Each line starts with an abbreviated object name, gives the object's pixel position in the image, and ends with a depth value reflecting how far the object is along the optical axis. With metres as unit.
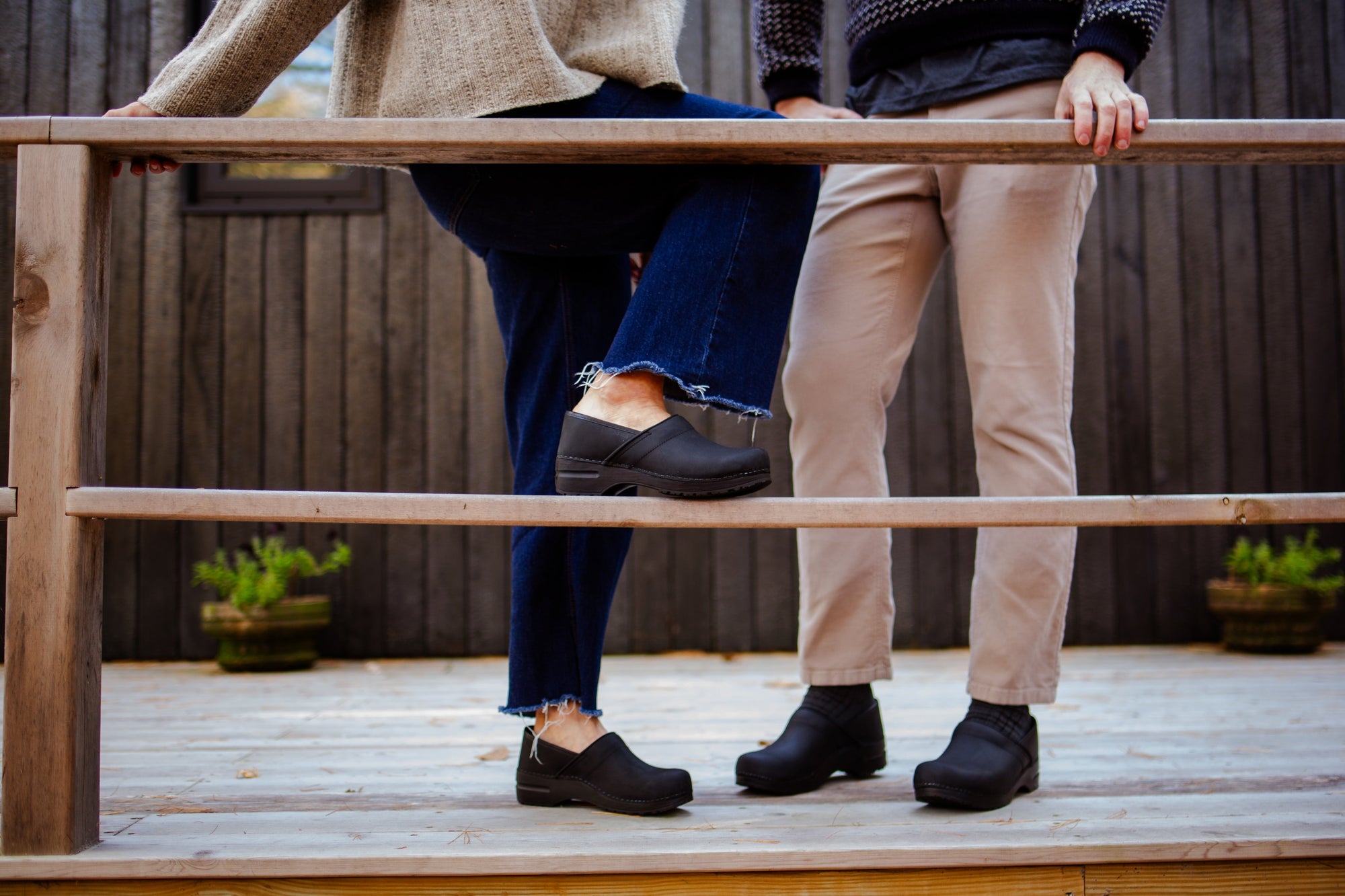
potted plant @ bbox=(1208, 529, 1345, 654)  2.62
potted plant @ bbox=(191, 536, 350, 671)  2.50
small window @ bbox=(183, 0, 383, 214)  2.81
